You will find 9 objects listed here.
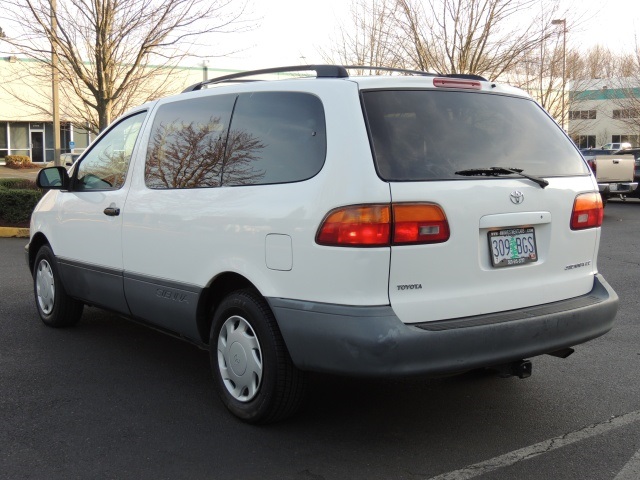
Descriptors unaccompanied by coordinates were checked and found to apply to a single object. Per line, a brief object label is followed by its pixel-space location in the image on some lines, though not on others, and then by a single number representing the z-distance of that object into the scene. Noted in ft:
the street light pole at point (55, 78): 43.06
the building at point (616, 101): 95.15
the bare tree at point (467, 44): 53.42
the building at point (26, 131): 139.03
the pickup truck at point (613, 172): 54.65
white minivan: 11.14
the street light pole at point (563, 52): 54.95
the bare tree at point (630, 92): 102.73
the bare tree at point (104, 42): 42.96
